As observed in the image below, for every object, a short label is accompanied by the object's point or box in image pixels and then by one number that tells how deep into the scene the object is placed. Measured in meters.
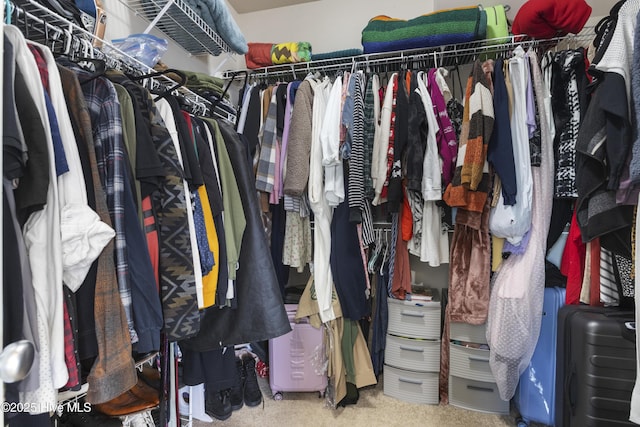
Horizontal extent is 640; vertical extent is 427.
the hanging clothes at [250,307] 1.15
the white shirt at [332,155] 1.65
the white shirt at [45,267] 0.60
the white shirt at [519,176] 1.50
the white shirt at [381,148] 1.65
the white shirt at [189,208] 0.92
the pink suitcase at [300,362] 1.83
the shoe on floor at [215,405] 1.63
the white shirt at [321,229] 1.73
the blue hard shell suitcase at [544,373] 1.53
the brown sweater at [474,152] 1.48
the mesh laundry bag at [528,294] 1.55
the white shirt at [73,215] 0.66
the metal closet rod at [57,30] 0.77
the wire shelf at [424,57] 1.71
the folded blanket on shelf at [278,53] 1.94
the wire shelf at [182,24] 1.33
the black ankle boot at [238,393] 1.74
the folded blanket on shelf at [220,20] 1.42
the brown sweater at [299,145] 1.69
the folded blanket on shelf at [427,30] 1.63
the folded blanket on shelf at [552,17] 1.47
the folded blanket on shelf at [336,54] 1.89
